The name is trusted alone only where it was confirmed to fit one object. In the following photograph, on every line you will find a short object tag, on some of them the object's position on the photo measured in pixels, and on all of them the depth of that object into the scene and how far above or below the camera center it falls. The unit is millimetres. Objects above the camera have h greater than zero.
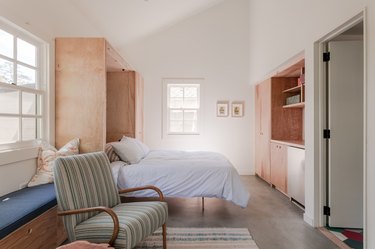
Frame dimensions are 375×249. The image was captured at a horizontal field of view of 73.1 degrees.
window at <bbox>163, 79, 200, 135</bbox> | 6059 +380
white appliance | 3430 -715
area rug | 2432 -1169
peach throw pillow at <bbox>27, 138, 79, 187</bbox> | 2652 -395
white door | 2758 +34
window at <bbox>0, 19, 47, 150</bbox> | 2420 +391
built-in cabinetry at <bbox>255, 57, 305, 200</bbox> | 4391 +59
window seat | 1682 -699
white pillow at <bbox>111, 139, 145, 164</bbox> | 3342 -375
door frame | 2834 -89
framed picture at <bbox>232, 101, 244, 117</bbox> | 5988 +378
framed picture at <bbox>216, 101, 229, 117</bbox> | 5984 +378
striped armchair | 1812 -714
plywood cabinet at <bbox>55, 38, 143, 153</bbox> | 3154 +410
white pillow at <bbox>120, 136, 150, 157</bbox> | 4001 -384
